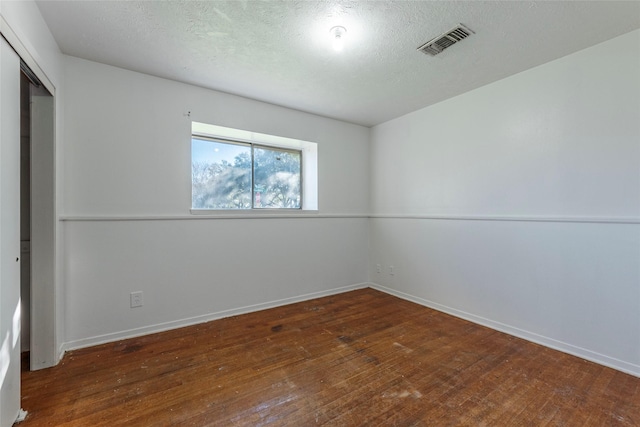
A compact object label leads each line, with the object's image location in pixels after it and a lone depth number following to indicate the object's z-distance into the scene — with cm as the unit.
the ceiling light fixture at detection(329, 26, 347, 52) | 195
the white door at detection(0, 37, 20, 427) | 136
